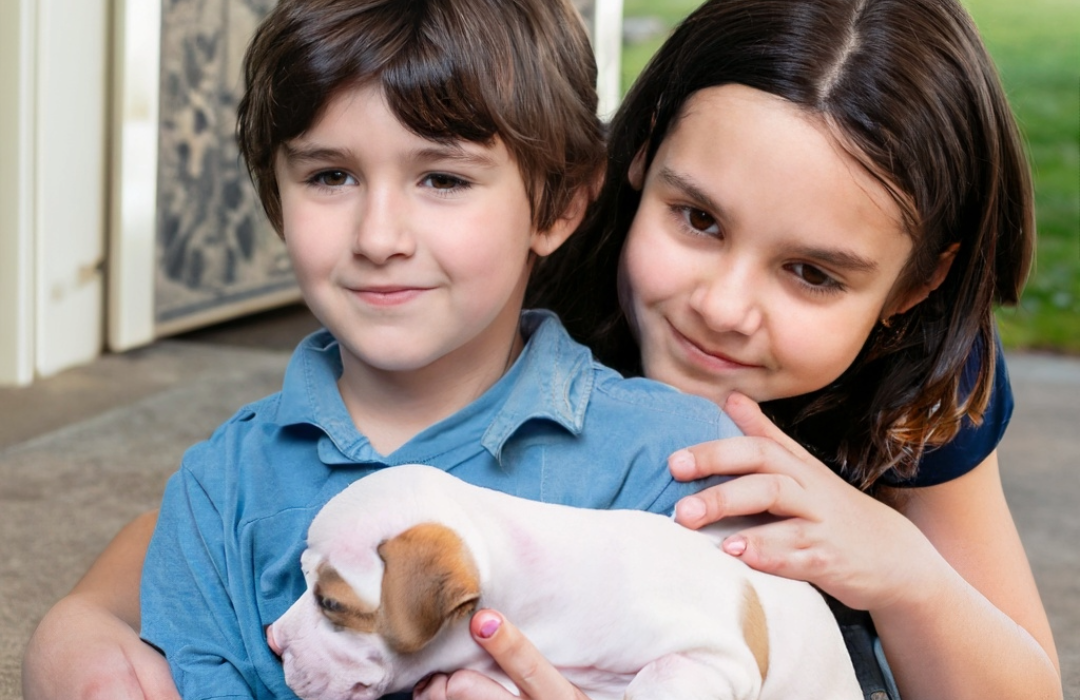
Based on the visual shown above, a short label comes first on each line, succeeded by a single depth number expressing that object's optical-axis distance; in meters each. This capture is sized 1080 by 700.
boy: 1.25
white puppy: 1.14
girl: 1.29
